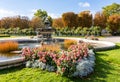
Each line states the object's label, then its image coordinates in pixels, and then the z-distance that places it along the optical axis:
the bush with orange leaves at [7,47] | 4.40
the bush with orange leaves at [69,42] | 5.99
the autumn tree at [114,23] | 17.48
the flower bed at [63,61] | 2.60
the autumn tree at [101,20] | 19.30
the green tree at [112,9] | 25.74
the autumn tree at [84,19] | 18.09
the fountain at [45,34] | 7.71
